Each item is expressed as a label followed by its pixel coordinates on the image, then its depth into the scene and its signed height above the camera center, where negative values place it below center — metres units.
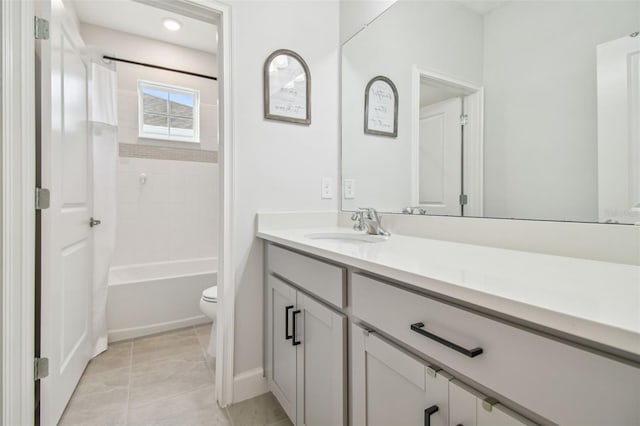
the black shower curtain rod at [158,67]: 2.47 +1.35
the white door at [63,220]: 1.27 -0.04
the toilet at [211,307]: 1.92 -0.64
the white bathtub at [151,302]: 2.28 -0.71
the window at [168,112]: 2.87 +0.96
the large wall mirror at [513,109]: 0.79 +0.33
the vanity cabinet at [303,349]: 1.00 -0.53
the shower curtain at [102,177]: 2.04 +0.24
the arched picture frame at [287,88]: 1.64 +0.68
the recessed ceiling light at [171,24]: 2.55 +1.59
